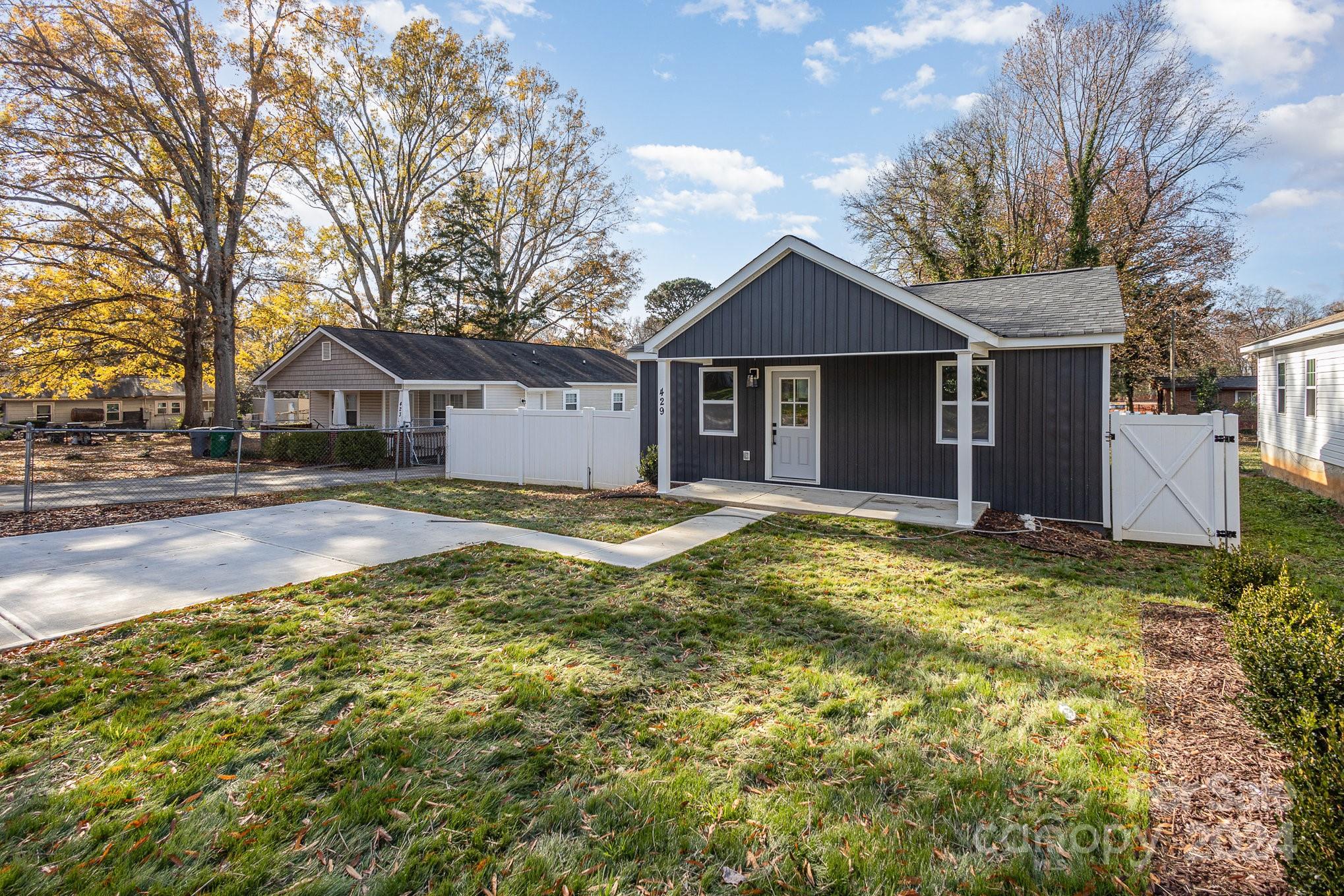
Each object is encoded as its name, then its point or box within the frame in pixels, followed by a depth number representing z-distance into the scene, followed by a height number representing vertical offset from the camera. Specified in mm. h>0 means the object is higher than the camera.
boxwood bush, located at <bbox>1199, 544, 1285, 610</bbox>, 4758 -1098
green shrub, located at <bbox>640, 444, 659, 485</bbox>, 12297 -592
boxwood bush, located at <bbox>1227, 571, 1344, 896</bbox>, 1959 -1178
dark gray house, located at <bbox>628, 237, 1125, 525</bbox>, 8750 +846
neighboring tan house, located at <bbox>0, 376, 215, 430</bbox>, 38656 +2103
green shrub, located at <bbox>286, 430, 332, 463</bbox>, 17484 -251
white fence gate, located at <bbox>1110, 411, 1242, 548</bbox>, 7402 -571
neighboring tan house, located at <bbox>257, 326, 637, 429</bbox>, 20219 +2056
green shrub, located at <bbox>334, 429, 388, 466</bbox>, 16688 -296
